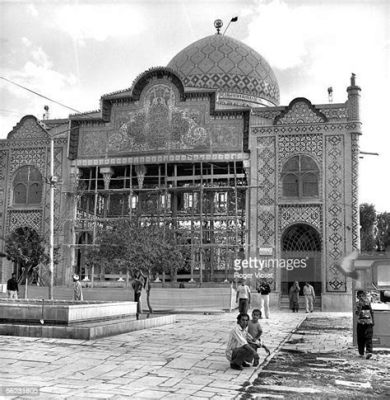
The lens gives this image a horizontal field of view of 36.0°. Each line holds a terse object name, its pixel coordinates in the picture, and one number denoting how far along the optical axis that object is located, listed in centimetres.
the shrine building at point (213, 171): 2795
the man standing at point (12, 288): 2152
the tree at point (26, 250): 2613
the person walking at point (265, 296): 2081
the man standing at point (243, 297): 1967
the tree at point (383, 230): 4708
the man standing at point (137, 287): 1984
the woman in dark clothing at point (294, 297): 2608
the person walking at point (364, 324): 1153
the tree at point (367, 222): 4903
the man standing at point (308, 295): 2581
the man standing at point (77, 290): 2230
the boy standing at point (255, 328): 1121
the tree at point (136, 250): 2355
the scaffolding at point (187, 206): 2939
